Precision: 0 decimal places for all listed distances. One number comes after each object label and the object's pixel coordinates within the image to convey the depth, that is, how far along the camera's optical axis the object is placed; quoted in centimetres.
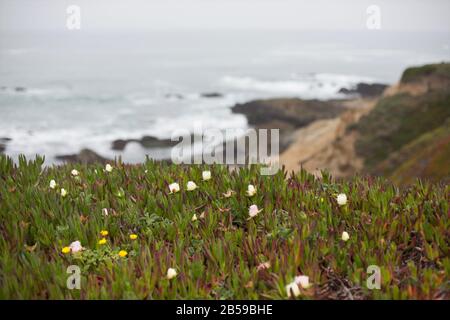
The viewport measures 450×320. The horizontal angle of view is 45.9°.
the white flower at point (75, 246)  402
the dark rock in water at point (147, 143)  3475
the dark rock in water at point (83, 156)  2778
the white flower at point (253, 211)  458
